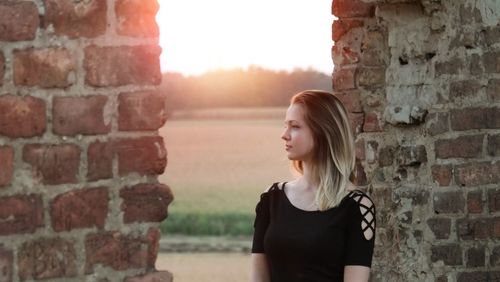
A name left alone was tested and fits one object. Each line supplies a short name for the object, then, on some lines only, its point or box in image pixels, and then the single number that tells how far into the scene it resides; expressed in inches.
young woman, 149.9
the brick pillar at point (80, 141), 140.0
